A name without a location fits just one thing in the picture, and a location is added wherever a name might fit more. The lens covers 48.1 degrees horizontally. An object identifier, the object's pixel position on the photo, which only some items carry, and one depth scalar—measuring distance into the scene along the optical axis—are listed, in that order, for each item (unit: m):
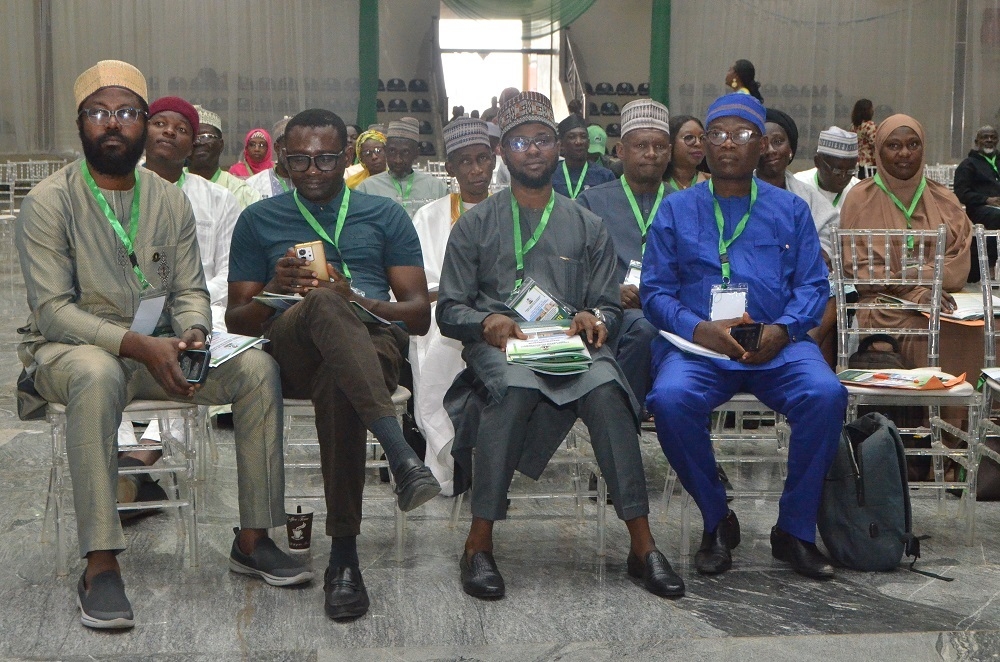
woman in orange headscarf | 4.53
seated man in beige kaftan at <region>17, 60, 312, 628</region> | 3.21
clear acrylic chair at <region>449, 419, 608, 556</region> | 3.61
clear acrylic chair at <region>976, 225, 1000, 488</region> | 3.82
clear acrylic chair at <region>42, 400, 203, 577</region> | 3.32
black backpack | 3.46
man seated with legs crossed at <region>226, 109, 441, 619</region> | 3.14
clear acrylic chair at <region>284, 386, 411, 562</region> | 3.44
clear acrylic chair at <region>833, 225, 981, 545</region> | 3.77
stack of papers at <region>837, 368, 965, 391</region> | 3.77
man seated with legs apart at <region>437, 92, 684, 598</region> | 3.32
